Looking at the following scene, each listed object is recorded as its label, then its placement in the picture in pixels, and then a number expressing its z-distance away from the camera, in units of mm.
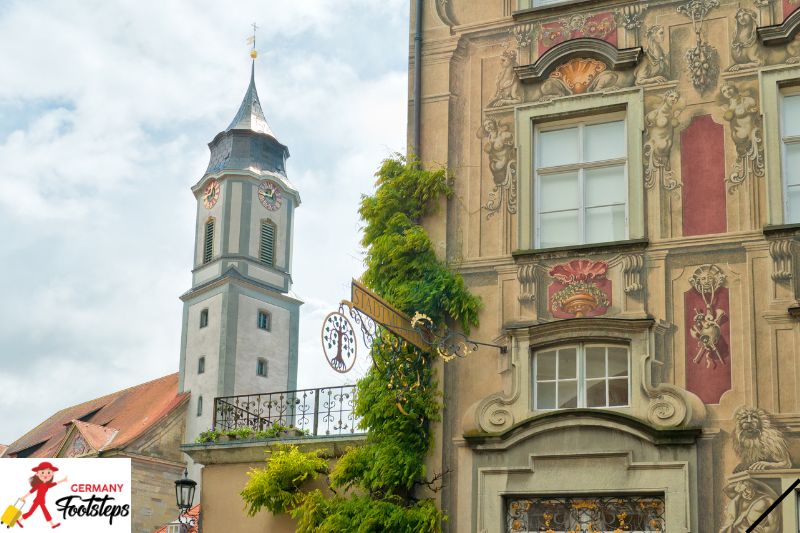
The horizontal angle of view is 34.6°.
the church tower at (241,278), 58969
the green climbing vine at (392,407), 13930
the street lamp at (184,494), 18297
